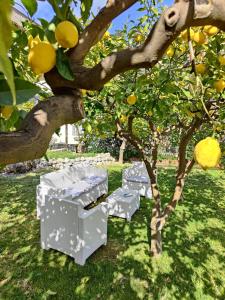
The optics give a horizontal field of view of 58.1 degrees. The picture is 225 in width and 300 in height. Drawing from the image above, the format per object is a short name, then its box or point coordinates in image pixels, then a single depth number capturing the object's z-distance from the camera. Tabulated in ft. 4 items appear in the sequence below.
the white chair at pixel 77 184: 14.83
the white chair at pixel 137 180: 19.42
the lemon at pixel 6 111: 2.11
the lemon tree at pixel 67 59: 1.60
